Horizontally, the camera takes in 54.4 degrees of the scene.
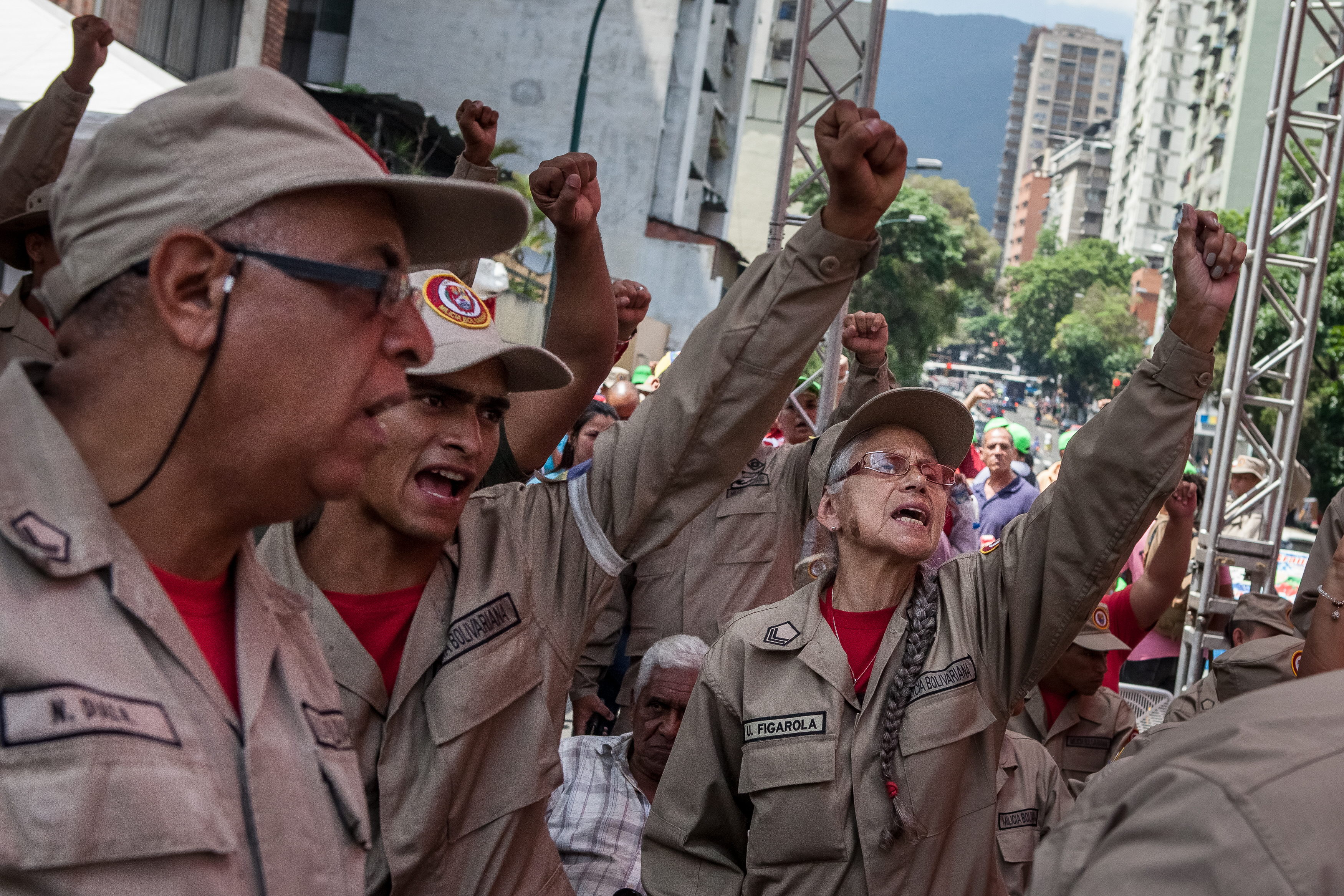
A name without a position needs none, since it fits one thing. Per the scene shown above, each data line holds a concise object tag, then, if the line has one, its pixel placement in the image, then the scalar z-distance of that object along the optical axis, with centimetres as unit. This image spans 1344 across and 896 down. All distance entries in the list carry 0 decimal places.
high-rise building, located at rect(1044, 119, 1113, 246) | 13650
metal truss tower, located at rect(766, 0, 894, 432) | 802
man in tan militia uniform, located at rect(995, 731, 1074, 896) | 378
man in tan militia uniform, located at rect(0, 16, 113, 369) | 394
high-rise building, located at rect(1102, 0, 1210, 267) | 9119
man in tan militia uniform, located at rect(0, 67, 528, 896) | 124
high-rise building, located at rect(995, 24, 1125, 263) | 19790
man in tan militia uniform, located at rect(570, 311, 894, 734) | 493
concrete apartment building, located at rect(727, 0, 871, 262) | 5072
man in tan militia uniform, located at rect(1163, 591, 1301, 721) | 539
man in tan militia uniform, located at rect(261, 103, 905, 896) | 230
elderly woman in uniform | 254
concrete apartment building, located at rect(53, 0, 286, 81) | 1410
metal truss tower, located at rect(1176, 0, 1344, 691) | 813
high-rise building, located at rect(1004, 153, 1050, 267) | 16625
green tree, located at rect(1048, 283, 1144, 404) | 8781
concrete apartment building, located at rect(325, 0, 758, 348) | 3034
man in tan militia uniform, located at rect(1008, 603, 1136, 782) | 475
